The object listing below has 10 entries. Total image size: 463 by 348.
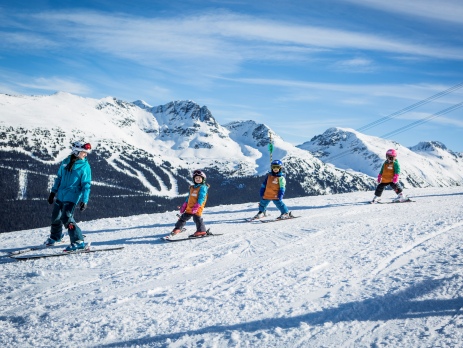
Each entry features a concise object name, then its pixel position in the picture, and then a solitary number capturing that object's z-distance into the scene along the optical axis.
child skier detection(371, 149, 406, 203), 13.66
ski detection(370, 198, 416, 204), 13.37
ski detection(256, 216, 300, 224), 10.45
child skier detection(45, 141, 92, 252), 7.40
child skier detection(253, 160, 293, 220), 10.95
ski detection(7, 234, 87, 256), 6.89
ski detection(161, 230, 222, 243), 7.86
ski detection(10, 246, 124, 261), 6.48
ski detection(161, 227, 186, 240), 7.97
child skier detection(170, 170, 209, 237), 8.57
